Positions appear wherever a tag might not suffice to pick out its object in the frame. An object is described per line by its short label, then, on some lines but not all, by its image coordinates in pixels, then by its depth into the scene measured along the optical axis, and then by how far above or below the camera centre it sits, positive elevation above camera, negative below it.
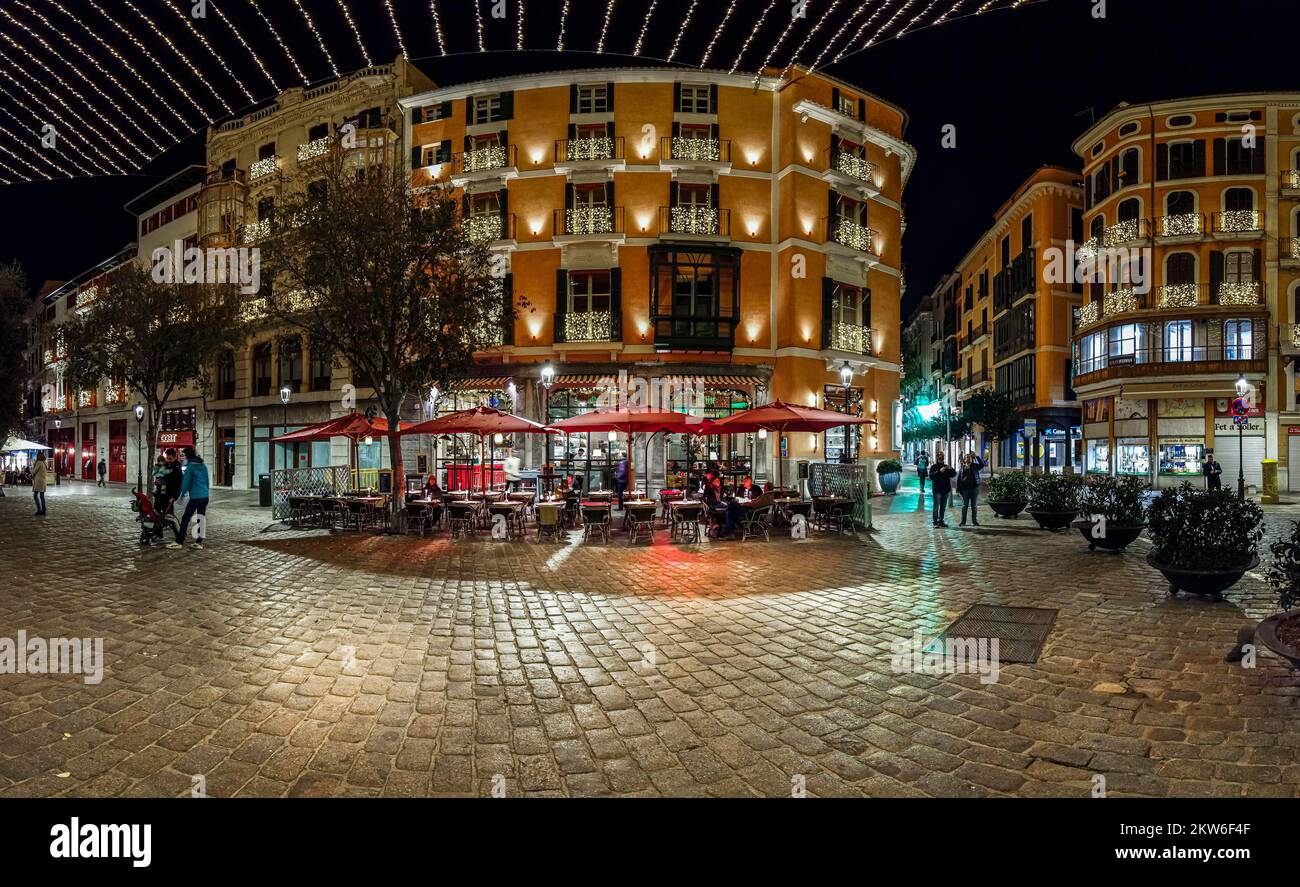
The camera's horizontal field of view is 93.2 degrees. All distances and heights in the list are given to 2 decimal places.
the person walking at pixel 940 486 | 14.41 -1.07
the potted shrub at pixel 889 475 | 23.80 -1.32
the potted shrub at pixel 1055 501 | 12.89 -1.31
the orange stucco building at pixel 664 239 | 22.88 +7.70
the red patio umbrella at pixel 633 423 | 13.88 +0.48
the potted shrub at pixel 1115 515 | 10.23 -1.30
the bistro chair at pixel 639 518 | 12.44 -1.55
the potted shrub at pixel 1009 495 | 15.05 -1.38
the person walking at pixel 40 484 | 17.80 -1.01
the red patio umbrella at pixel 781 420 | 13.90 +0.50
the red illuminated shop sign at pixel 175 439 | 30.81 +0.46
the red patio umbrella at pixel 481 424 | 13.73 +0.47
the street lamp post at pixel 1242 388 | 21.67 +1.83
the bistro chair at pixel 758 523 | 12.71 -1.73
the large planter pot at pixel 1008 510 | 15.12 -1.73
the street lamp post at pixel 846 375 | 19.03 +2.07
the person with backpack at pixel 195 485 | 11.26 -0.69
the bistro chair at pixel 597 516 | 12.33 -1.45
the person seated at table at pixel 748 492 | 13.01 -1.06
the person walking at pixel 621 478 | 18.39 -1.05
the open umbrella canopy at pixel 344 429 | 15.48 +0.43
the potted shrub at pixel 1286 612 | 4.07 -1.33
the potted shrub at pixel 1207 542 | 7.01 -1.22
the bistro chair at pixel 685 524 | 12.48 -1.73
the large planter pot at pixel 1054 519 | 12.88 -1.69
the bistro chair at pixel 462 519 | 12.70 -1.57
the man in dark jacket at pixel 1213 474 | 21.31 -1.29
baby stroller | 11.20 -1.42
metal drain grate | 5.52 -1.90
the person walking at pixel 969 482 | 14.61 -1.00
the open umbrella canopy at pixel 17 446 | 28.01 +0.18
